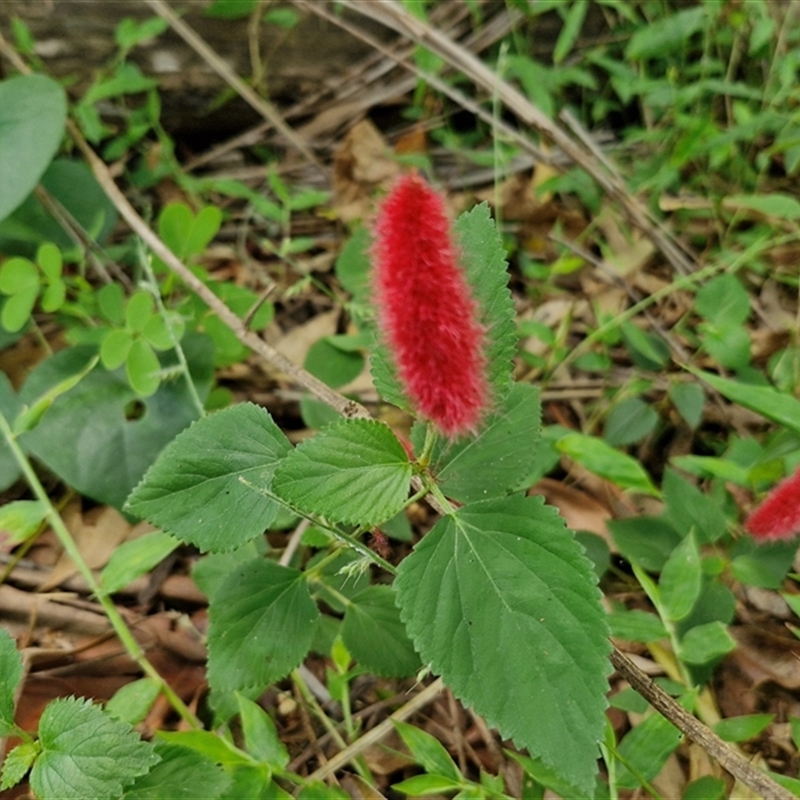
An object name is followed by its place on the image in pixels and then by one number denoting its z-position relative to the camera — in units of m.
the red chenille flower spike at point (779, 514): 0.23
